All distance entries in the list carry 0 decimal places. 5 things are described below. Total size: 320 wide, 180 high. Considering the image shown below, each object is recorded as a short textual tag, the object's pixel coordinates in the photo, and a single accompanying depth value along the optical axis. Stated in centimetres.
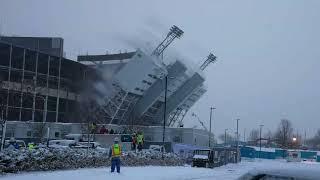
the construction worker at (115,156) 2658
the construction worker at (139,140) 4519
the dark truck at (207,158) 4900
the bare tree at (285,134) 12411
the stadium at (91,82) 8281
